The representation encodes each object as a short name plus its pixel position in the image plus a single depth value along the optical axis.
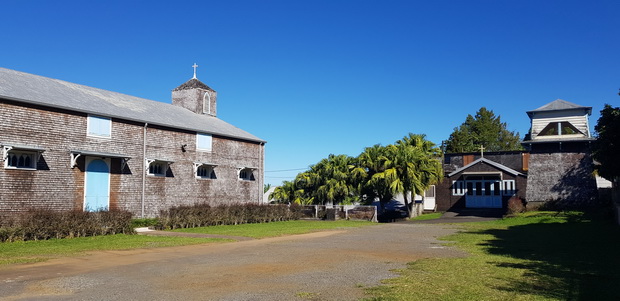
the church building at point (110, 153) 22.17
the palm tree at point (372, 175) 36.38
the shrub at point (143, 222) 24.97
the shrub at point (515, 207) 34.03
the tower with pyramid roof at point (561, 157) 34.78
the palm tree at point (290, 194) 41.03
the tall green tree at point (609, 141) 18.69
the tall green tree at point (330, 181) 38.78
